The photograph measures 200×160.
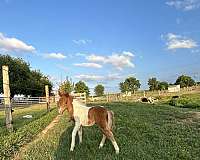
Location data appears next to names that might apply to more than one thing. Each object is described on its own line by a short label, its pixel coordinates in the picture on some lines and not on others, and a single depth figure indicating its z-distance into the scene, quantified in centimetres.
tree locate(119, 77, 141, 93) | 5106
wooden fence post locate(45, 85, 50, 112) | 1230
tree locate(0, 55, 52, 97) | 3102
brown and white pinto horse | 392
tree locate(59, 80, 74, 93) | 2367
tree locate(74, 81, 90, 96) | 3746
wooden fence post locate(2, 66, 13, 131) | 620
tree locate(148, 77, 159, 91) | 5330
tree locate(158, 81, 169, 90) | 5251
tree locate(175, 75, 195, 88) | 5961
